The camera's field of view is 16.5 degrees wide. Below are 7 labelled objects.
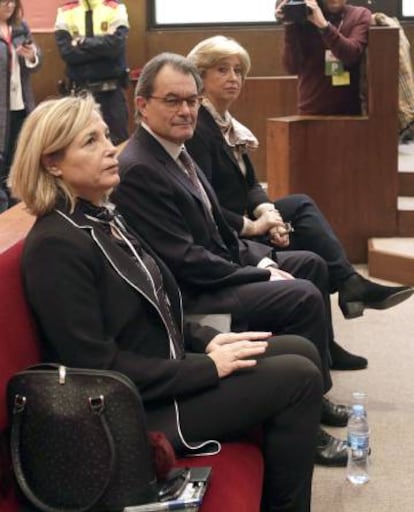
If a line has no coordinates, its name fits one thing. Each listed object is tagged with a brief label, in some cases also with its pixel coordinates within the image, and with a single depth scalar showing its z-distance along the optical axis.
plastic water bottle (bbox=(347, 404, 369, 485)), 4.18
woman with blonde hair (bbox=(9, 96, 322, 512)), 2.89
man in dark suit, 4.00
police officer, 9.47
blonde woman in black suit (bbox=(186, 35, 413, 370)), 5.09
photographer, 7.20
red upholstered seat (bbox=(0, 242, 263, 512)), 2.74
